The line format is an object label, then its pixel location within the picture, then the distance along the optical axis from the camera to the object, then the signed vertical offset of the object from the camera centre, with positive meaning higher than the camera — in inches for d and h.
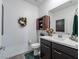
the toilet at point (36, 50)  70.7 -32.7
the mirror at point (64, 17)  52.1 +14.8
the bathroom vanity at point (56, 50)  31.7 -17.7
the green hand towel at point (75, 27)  42.5 +1.2
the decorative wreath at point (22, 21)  88.7 +14.6
